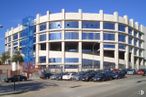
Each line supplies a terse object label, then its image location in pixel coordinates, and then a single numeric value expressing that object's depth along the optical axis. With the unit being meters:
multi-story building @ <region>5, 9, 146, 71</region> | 46.90
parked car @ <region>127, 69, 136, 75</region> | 33.07
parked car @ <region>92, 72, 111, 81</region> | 23.41
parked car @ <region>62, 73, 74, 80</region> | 27.14
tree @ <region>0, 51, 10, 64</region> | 55.02
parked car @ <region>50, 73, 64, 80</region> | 27.87
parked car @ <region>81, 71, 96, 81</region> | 24.47
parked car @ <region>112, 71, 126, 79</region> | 25.48
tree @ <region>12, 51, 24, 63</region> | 49.36
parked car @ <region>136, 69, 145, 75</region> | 31.93
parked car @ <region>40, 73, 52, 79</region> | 30.39
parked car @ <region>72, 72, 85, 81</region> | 25.43
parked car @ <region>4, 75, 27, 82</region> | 25.48
